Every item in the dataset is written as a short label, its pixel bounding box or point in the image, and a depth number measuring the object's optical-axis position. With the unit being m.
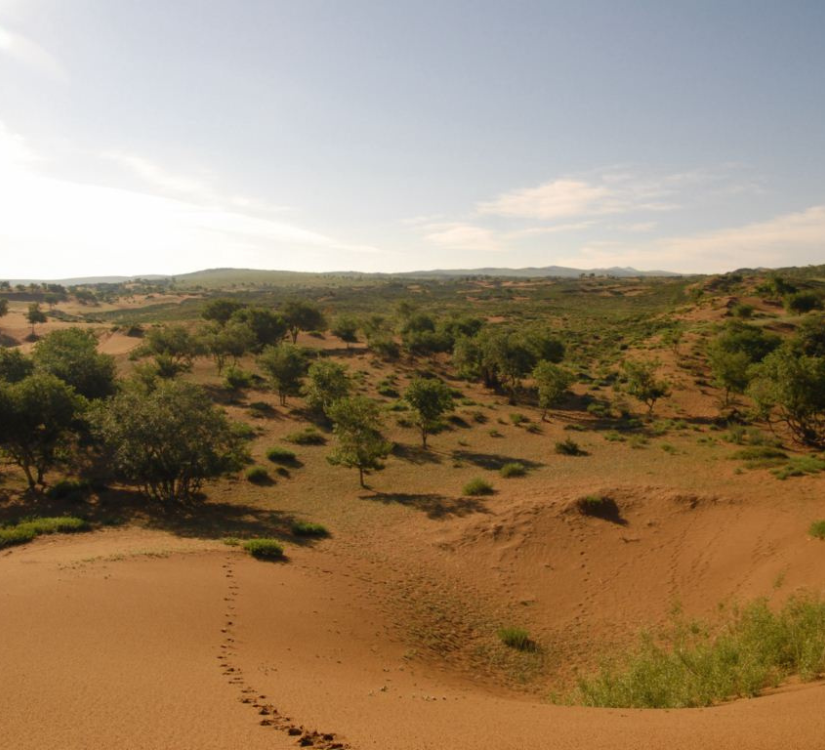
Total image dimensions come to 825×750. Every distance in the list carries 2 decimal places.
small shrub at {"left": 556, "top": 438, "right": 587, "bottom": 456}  35.28
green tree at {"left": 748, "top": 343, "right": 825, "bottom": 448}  31.69
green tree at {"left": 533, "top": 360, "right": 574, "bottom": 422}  43.53
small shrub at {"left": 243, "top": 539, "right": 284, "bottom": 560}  19.05
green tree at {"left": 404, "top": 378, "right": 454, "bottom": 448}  37.84
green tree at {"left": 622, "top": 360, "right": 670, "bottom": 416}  43.88
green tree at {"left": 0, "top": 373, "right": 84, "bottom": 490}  26.27
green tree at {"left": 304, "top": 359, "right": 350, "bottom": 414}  42.16
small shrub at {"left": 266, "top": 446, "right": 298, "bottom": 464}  33.83
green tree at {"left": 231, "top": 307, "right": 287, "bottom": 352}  67.31
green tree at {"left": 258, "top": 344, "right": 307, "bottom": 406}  45.84
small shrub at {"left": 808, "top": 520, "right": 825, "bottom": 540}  18.47
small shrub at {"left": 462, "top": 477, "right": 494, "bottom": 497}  28.19
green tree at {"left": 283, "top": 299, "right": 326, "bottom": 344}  73.75
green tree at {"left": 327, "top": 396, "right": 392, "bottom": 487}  29.67
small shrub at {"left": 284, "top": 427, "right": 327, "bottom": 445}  38.09
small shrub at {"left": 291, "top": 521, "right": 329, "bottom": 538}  22.61
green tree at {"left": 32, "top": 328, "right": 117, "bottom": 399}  36.03
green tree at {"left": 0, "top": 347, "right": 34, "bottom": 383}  36.28
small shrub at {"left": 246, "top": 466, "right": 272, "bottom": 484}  30.56
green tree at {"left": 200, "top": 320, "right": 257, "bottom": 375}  55.03
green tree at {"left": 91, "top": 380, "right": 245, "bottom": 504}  24.72
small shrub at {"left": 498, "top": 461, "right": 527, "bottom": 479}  31.01
